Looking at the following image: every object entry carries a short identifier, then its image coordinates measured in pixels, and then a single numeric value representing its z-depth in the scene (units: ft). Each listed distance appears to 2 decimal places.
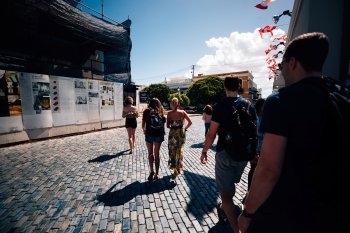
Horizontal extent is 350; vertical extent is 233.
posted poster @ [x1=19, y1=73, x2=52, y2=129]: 28.66
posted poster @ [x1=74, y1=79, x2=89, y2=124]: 36.78
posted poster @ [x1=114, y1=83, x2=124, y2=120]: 46.41
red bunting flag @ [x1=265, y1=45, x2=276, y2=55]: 49.26
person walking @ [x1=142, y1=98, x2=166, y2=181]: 15.49
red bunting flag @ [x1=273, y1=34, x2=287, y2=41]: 47.34
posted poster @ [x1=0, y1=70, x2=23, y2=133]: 26.11
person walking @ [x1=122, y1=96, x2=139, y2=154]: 23.88
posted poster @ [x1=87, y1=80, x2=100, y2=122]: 39.55
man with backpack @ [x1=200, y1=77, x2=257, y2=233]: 8.63
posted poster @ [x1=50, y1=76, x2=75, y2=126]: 32.81
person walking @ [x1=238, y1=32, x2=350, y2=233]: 3.73
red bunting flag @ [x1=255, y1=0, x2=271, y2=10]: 23.13
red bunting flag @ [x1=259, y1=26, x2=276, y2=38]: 34.91
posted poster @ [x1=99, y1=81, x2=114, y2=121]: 42.55
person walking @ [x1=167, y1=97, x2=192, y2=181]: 15.62
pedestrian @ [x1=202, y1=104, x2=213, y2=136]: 26.37
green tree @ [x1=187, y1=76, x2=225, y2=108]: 135.33
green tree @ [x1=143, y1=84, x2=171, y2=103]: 170.76
